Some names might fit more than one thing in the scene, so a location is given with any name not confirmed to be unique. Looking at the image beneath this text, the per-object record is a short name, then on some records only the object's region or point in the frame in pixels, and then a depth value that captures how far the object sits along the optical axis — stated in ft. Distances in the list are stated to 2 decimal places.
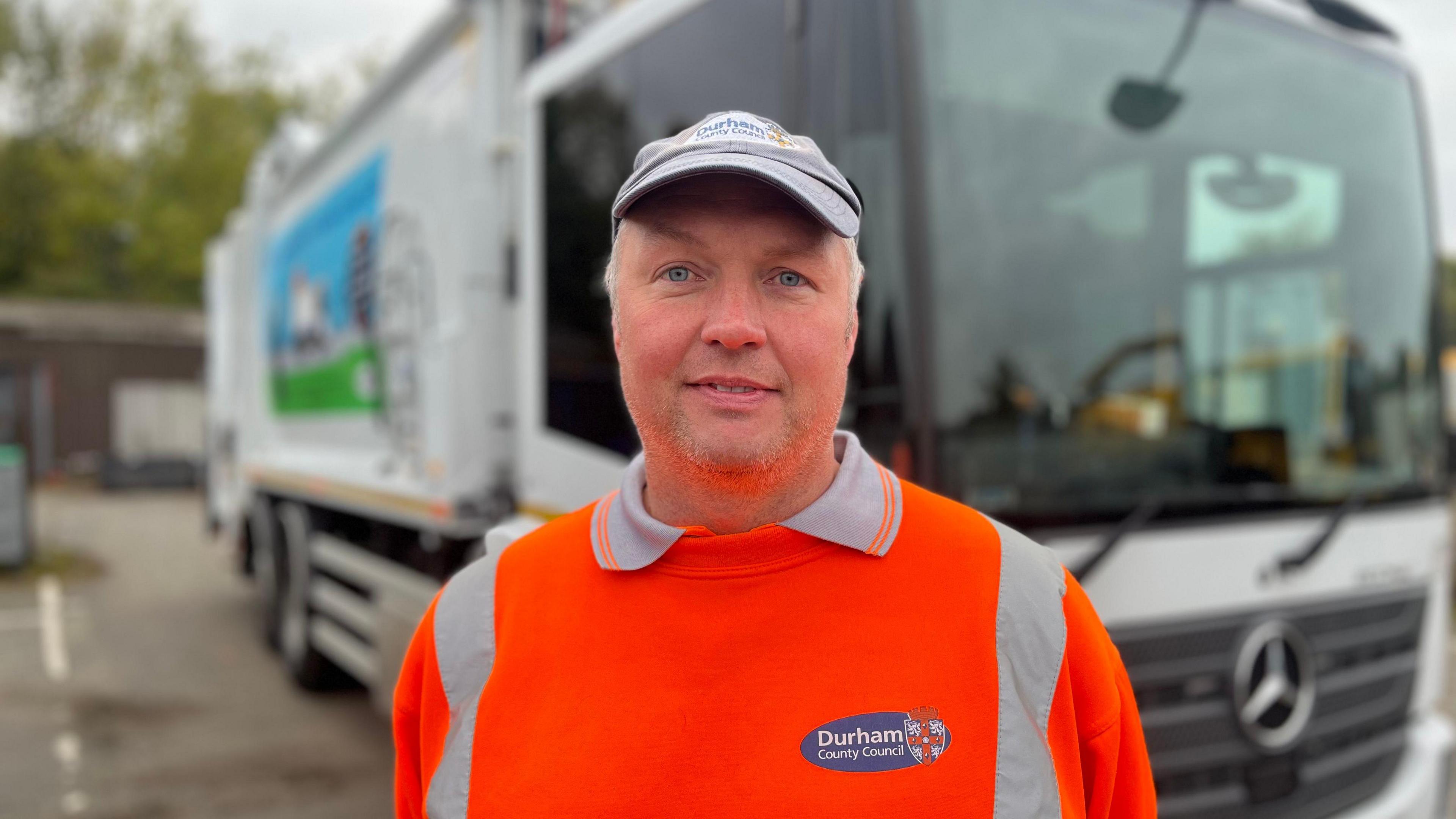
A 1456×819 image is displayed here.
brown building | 77.46
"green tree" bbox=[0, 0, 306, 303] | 106.01
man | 3.47
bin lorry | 7.30
